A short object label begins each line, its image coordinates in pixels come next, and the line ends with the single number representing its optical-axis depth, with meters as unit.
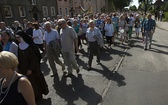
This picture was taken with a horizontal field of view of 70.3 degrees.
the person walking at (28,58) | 2.96
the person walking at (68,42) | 4.14
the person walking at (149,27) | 6.52
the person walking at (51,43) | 4.26
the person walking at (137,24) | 9.34
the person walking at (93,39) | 4.84
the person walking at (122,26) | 8.35
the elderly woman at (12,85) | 1.44
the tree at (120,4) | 46.85
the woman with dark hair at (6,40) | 3.52
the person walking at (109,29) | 7.04
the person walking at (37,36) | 5.79
